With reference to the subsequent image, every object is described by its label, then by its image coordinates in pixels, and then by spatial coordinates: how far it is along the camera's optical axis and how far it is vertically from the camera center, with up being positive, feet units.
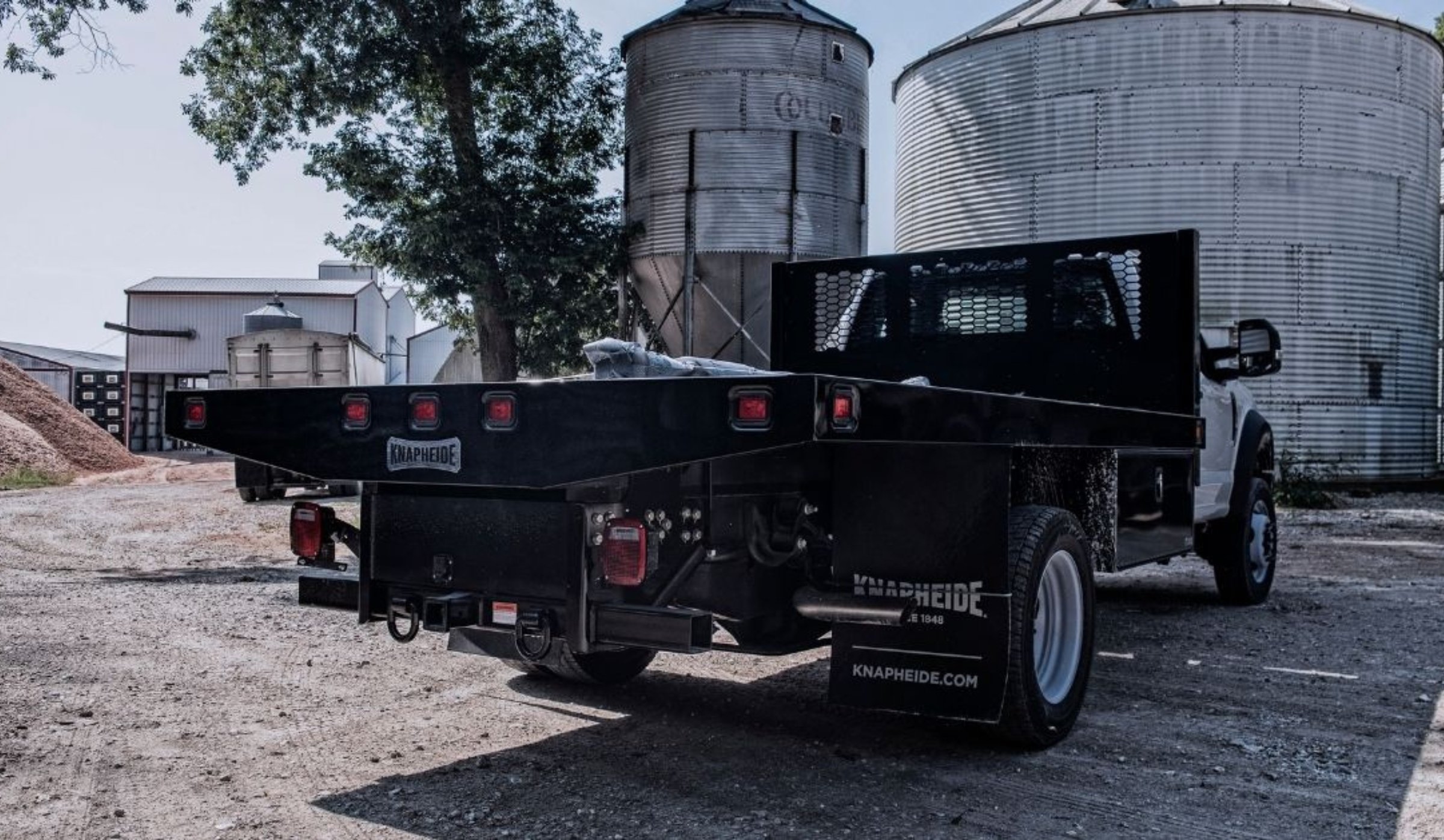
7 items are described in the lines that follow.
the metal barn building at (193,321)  147.33 +13.09
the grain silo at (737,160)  71.67 +16.22
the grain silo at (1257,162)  59.21 +13.69
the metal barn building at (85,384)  140.05 +4.94
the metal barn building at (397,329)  172.76 +14.68
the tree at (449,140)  72.64 +17.98
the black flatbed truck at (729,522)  12.51 -1.02
